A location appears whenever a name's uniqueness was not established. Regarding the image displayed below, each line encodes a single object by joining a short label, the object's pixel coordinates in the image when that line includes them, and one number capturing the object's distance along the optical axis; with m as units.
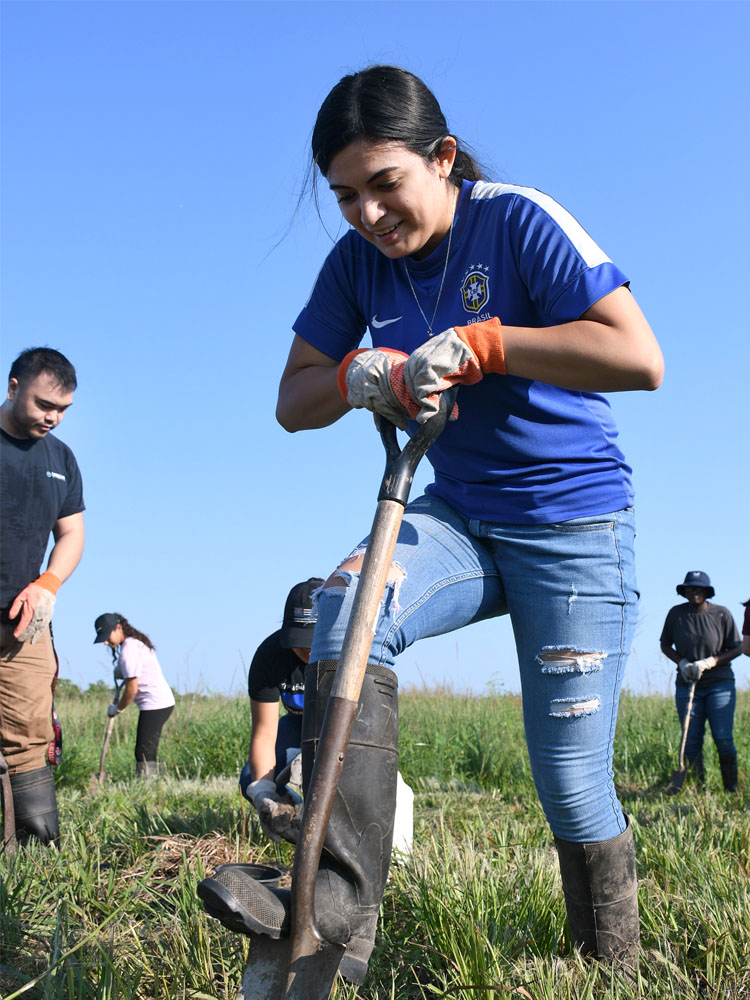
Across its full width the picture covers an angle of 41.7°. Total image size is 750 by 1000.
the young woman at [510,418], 2.27
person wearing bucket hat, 9.03
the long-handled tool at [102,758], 8.30
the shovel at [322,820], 1.84
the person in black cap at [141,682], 8.98
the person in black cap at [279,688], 4.78
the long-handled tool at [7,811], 3.88
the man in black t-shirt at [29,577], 4.80
